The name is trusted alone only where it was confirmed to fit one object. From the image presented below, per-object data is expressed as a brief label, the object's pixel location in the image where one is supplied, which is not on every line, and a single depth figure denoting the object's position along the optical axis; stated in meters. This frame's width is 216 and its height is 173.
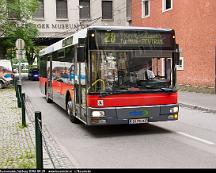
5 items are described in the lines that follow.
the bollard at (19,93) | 16.68
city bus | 10.05
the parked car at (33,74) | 50.91
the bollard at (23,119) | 11.75
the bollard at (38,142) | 6.43
